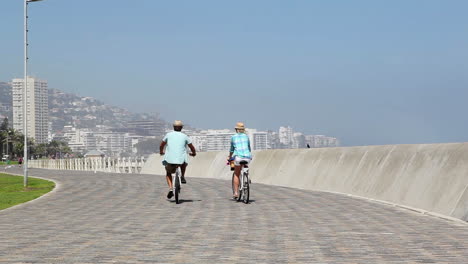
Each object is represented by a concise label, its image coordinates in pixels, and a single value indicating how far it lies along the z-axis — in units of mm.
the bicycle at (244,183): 17438
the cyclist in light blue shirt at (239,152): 18016
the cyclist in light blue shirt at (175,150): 18016
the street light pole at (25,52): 27047
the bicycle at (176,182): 17547
